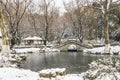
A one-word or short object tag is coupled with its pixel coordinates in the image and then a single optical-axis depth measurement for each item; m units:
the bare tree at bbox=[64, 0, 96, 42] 35.25
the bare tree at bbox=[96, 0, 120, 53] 20.72
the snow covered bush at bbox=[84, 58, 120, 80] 6.68
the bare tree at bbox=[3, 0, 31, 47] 25.83
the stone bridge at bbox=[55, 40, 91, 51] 29.28
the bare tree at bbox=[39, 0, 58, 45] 34.59
